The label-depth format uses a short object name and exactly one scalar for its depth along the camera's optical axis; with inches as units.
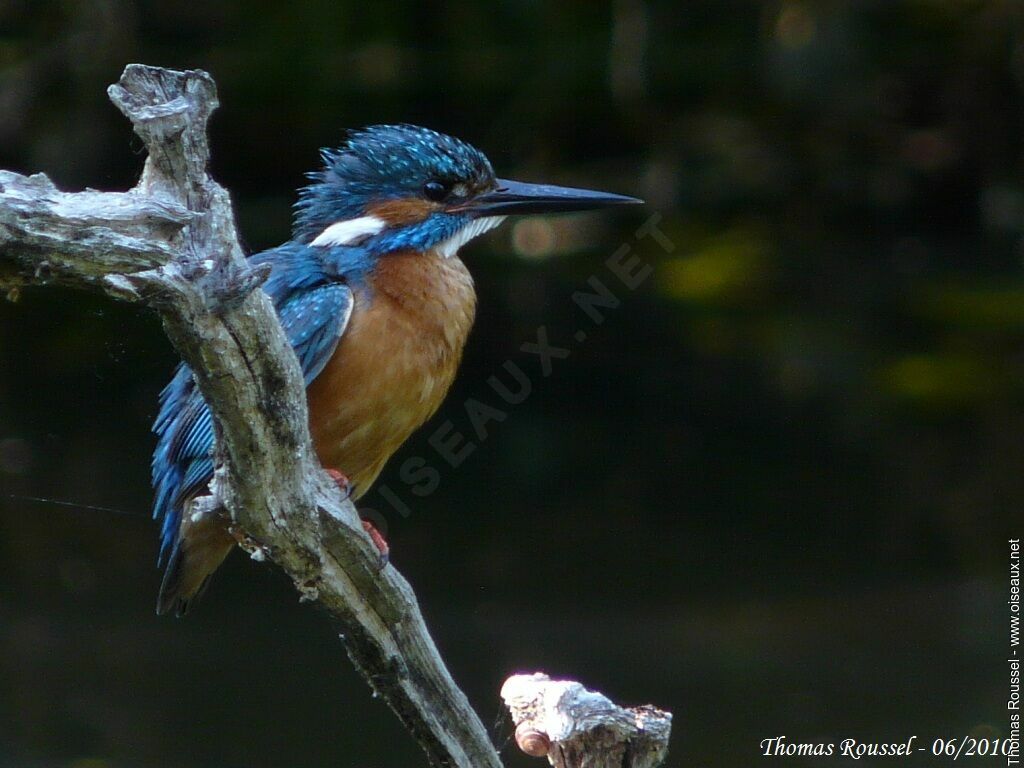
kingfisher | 196.5
